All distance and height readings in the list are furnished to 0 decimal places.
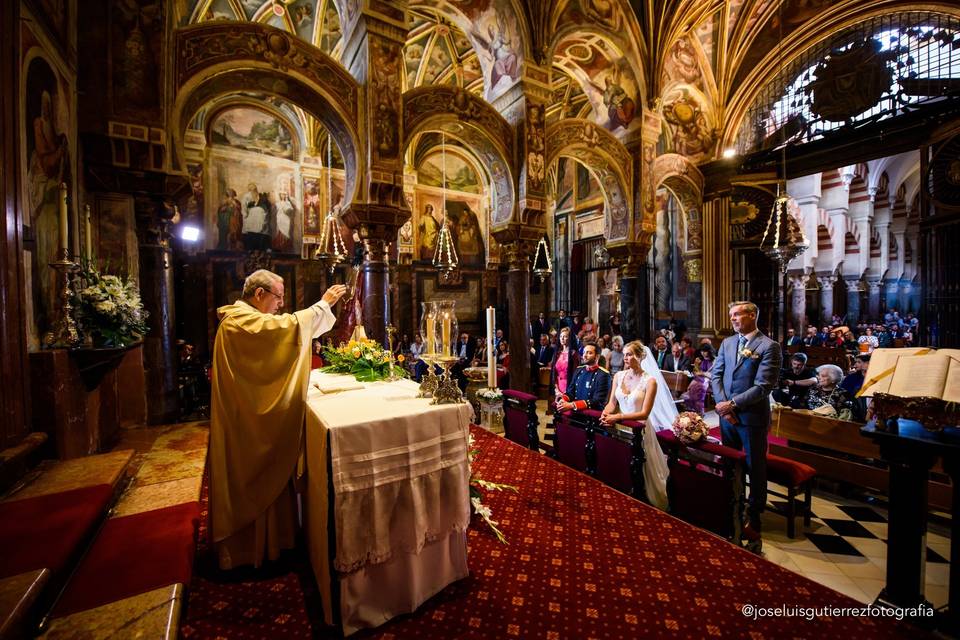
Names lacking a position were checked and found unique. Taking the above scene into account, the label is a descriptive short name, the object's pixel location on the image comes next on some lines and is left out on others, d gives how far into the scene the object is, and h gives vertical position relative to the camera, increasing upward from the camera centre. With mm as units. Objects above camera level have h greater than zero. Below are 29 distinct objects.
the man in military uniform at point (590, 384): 5258 -937
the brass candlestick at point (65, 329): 3600 -55
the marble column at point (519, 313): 8836 +26
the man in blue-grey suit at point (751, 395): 3830 -830
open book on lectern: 2398 -418
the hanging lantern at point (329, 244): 8766 +1606
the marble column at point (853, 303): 19734 +238
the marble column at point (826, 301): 18688 +343
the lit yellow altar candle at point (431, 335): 2754 -130
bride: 4254 -1069
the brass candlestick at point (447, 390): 2531 -465
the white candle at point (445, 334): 2725 -124
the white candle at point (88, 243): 3806 +744
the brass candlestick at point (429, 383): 2674 -442
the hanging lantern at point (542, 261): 13125 +1843
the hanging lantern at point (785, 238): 8508 +1513
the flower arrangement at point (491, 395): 3764 -755
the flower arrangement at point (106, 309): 3851 +125
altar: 2145 -1035
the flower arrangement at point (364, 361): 3514 -389
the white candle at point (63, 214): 3300 +913
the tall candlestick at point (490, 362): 3234 -382
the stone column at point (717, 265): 12656 +1442
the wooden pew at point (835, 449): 4703 -1729
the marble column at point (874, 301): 20062 +325
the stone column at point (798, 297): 16047 +474
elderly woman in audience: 5305 -1229
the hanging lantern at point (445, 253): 10578 +1667
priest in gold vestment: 2600 -601
